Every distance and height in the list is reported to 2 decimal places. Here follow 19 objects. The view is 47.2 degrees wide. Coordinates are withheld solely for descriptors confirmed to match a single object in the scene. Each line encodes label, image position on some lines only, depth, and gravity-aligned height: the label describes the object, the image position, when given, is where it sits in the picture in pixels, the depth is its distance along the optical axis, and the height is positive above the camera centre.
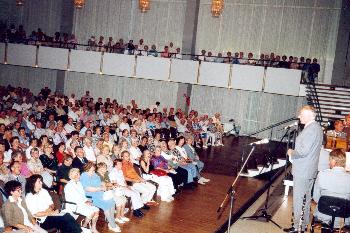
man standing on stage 5.52 -0.91
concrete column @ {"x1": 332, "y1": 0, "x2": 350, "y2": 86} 17.98 +1.84
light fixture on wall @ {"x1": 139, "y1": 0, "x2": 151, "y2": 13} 15.02 +2.55
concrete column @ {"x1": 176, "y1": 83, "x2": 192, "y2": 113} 20.08 -0.88
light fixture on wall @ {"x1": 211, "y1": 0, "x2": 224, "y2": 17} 14.91 +2.73
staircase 14.87 -0.35
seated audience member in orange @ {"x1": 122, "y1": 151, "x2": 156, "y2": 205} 8.32 -2.29
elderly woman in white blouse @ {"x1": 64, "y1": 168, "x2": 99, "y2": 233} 6.60 -2.20
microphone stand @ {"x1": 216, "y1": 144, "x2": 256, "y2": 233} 5.74 -1.57
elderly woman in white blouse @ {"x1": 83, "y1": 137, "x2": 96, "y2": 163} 9.69 -2.00
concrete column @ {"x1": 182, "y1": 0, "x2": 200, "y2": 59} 20.11 +2.69
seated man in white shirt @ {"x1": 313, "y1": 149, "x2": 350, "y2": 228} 5.23 -1.15
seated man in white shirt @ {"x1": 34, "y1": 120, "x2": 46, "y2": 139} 11.14 -1.87
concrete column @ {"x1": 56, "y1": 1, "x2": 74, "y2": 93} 21.72 +2.26
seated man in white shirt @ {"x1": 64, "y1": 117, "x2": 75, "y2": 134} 11.95 -1.81
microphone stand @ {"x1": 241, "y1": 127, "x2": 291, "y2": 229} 7.27 -2.40
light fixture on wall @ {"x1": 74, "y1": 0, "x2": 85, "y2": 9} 15.00 +2.39
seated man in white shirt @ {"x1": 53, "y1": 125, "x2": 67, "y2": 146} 10.77 -1.93
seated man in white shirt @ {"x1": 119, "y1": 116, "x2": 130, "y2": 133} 13.46 -1.81
